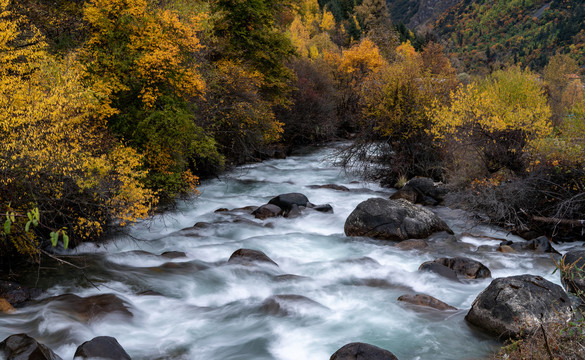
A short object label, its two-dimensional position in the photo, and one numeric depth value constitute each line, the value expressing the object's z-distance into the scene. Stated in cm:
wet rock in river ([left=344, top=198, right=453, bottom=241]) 1309
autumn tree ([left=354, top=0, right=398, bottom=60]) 6134
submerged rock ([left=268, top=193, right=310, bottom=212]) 1648
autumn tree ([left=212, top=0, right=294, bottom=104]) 2309
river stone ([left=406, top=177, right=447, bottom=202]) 1716
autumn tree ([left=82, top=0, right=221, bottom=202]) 1300
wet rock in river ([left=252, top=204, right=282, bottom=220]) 1572
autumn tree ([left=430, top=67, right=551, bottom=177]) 1386
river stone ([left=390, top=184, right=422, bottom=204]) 1700
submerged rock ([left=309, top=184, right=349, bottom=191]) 2007
